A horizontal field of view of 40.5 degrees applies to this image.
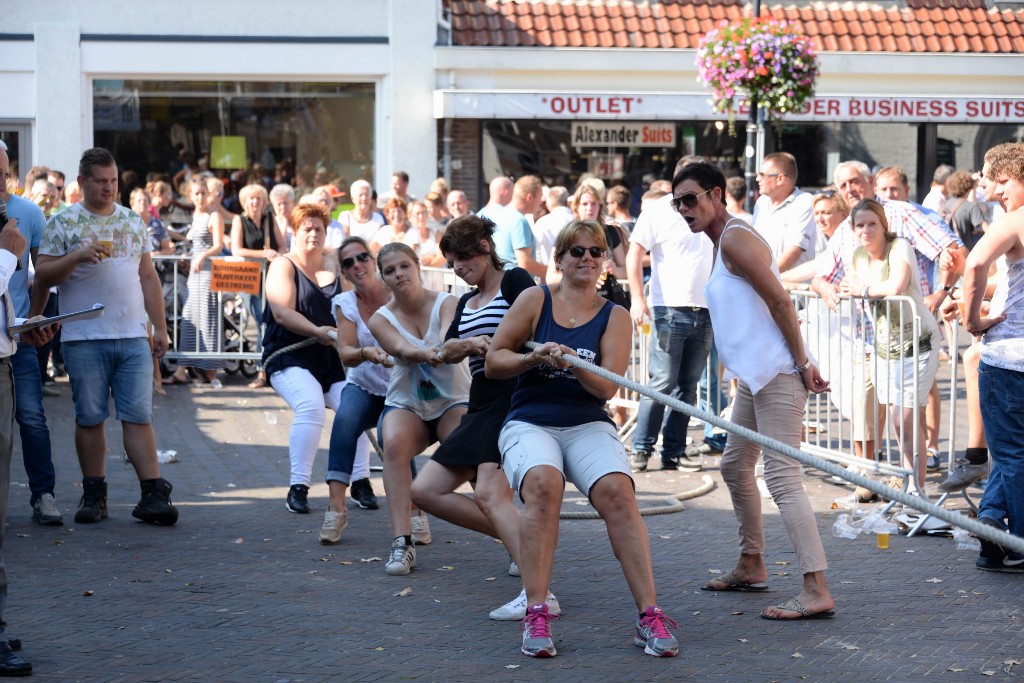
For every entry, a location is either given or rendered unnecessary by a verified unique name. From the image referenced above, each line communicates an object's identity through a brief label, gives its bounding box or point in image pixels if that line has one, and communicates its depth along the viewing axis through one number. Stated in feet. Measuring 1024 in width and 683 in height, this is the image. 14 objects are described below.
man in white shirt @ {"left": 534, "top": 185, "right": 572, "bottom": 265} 38.37
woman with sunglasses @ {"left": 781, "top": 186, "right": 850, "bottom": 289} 32.01
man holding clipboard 17.24
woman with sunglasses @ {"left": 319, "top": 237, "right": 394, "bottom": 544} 24.89
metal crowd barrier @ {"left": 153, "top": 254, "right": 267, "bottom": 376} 44.14
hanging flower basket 55.26
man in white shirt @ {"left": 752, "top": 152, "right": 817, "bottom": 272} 33.09
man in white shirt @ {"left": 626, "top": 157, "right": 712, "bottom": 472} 31.37
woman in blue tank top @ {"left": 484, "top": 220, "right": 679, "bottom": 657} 17.83
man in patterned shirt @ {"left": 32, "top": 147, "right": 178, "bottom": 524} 25.38
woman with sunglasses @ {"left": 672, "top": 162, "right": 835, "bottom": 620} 19.44
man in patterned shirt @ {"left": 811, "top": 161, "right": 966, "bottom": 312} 28.32
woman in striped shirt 20.26
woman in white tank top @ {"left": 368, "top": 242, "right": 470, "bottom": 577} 22.74
